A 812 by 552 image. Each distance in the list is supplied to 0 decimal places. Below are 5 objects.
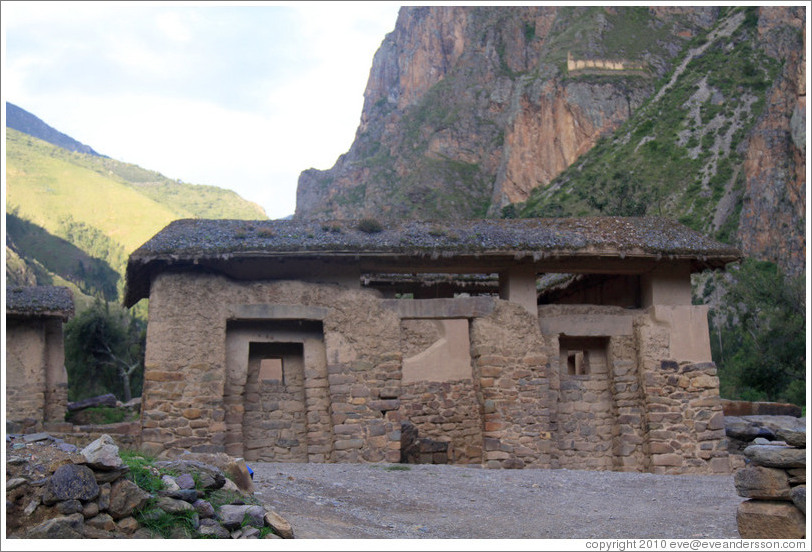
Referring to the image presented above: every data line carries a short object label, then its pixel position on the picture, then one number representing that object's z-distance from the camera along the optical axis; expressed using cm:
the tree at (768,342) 2686
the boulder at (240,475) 890
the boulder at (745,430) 1559
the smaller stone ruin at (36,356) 1919
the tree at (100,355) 3725
